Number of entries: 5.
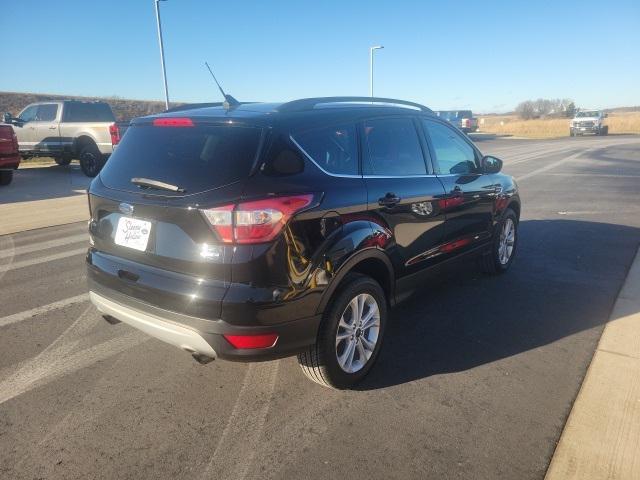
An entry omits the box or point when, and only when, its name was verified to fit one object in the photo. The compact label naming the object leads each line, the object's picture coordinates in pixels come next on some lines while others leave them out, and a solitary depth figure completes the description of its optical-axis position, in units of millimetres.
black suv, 2574
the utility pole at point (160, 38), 19188
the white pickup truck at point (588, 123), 40906
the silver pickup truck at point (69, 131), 13922
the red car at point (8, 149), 11031
